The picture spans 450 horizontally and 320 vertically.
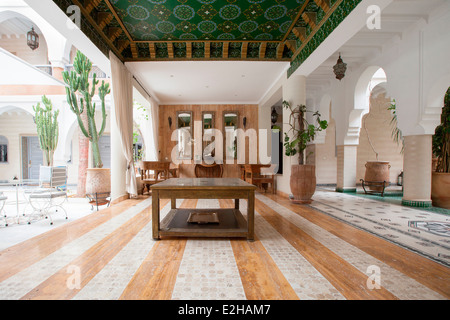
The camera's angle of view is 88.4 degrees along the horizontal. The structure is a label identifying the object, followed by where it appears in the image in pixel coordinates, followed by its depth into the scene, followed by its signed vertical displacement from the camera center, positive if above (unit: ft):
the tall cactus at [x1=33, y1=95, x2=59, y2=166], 25.78 +2.72
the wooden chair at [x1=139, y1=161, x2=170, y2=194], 21.08 -1.12
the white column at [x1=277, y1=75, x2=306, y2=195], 18.45 +4.46
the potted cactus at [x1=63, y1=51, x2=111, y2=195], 18.90 +3.80
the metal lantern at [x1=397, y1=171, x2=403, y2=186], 30.07 -3.39
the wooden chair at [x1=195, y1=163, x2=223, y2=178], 29.43 -2.08
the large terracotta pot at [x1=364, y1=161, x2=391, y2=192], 21.43 -1.63
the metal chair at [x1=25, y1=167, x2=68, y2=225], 13.97 -1.95
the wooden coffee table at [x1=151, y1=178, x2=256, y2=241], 8.50 -1.56
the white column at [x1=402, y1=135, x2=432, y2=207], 15.65 -1.19
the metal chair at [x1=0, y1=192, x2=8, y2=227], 12.19 -2.26
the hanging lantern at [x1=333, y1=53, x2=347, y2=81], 16.49 +6.15
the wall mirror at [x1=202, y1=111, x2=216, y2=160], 30.71 +2.78
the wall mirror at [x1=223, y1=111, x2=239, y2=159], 30.91 +3.06
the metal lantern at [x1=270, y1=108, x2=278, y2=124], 32.94 +5.55
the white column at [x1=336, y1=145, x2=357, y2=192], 23.35 -1.25
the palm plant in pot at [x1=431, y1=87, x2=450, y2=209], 15.73 -0.61
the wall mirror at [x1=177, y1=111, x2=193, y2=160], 30.58 +2.78
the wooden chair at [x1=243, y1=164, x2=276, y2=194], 22.34 -2.31
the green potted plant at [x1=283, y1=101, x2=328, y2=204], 16.84 -0.82
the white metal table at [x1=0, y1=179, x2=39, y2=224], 11.64 -1.48
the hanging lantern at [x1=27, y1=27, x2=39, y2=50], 22.43 +11.31
